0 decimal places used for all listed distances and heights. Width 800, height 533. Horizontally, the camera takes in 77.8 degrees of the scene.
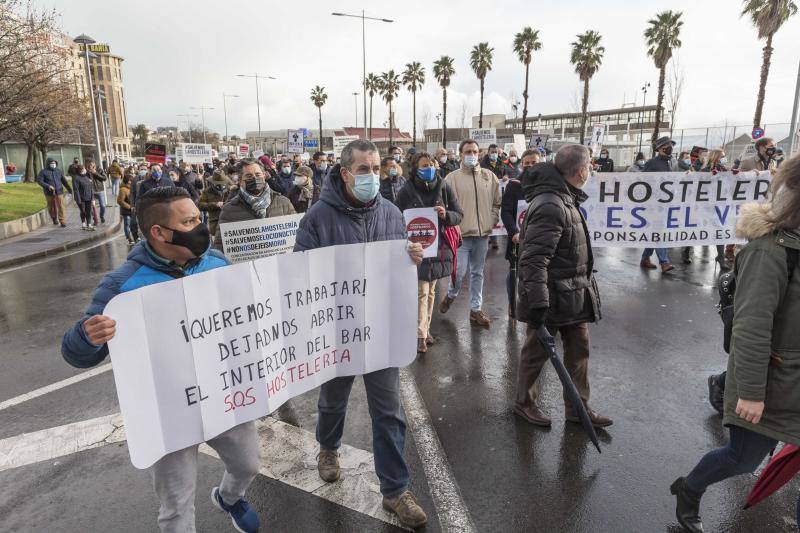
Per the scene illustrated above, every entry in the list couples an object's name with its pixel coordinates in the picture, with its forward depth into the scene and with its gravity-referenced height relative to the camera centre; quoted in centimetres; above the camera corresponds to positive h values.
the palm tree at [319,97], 7412 +987
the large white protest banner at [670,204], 802 -68
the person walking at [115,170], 2313 -20
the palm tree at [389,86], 6688 +1050
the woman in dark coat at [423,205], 521 -52
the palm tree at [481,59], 5219 +1077
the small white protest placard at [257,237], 467 -68
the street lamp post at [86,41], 2212 +552
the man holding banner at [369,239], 273 -42
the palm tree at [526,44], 4635 +1092
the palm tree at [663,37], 3262 +817
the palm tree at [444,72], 5538 +1013
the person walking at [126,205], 1202 -93
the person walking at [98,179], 1575 -48
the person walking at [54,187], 1481 -62
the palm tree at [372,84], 7012 +1120
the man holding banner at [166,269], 205 -45
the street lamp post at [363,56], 2738 +606
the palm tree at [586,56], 4056 +865
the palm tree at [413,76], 6281 +1093
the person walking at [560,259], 330 -65
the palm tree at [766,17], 2590 +747
